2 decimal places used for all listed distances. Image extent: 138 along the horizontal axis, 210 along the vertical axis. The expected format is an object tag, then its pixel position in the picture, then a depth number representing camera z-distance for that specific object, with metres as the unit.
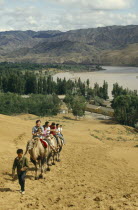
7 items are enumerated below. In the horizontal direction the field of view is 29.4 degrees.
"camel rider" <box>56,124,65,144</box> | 17.51
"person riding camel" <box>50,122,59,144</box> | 17.02
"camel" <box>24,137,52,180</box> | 12.75
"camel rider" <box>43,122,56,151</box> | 14.71
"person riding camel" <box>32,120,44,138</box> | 14.35
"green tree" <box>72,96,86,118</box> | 70.81
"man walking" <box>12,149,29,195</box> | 11.20
